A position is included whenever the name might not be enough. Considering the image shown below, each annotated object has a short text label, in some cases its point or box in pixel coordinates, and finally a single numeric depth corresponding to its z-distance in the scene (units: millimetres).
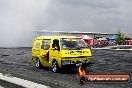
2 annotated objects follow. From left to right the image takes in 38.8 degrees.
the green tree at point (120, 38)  53400
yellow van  9731
